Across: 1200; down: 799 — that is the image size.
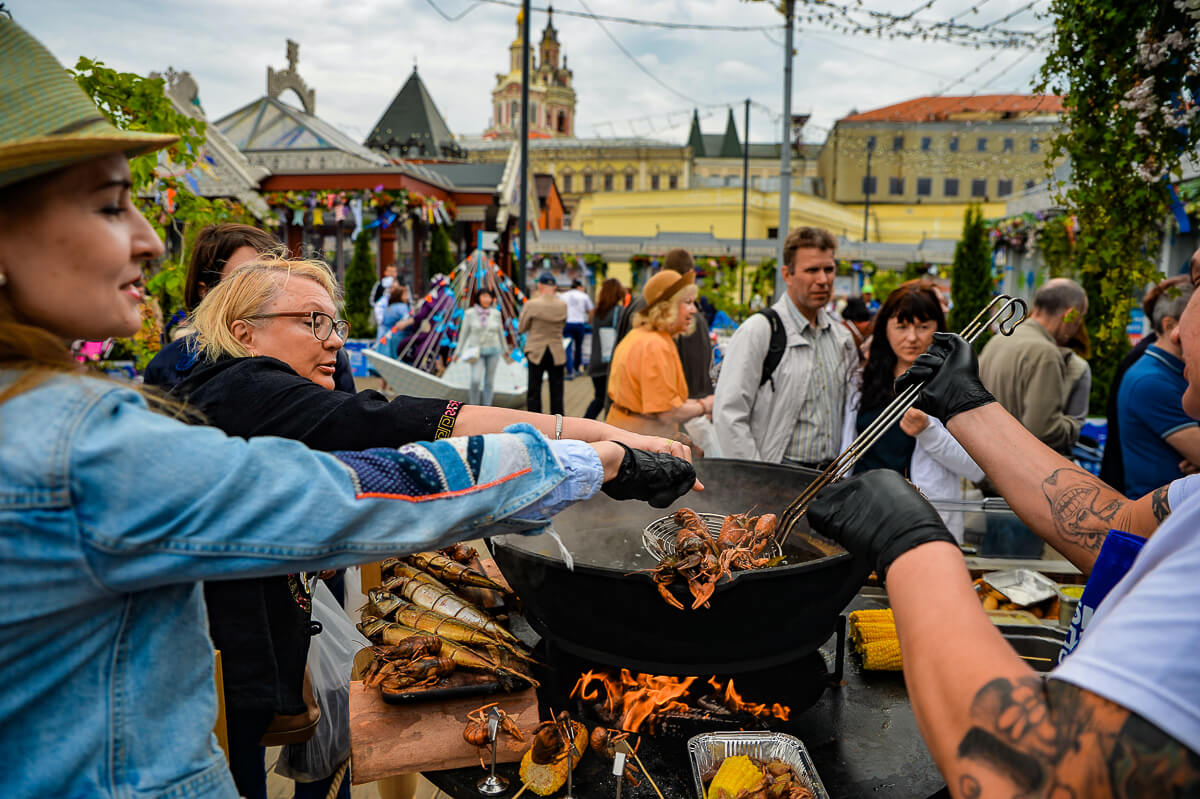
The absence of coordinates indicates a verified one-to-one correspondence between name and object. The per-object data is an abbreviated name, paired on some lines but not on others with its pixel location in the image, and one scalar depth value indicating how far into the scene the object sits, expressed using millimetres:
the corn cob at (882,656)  2305
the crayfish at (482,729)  1915
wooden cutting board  1897
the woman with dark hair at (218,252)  2734
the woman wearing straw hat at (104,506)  869
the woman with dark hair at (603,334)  9008
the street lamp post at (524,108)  8812
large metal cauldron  1829
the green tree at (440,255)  16484
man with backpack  3773
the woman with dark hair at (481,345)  9273
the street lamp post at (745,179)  20906
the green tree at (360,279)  15094
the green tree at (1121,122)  3285
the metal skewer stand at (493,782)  1852
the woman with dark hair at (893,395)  3445
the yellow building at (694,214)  42875
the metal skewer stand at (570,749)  1749
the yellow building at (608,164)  65562
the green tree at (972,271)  14094
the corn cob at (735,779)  1737
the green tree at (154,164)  3918
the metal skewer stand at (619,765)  1674
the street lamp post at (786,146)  12432
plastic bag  2381
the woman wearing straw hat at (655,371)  4504
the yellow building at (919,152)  55688
